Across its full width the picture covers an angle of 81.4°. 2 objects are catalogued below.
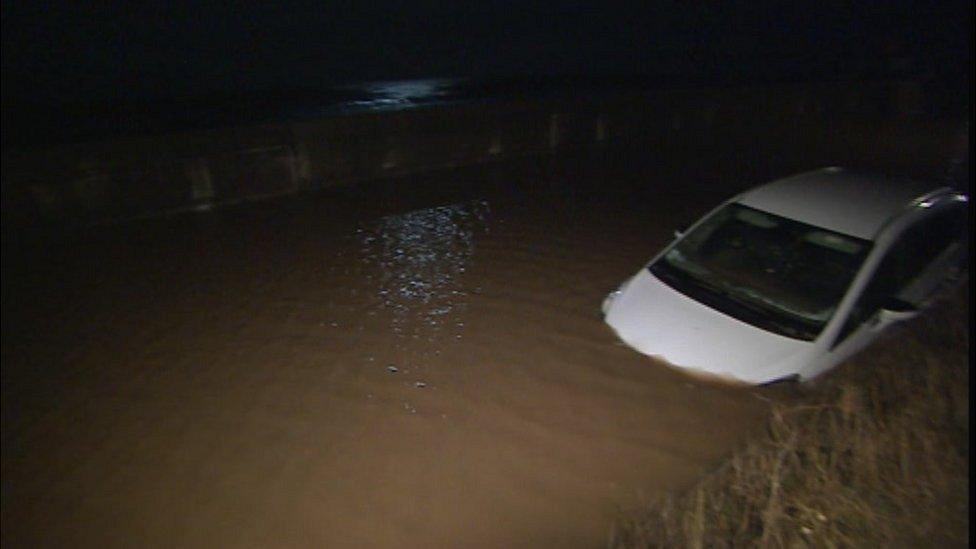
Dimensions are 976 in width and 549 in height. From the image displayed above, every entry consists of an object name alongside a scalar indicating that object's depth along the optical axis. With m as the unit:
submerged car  3.73
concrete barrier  7.16
